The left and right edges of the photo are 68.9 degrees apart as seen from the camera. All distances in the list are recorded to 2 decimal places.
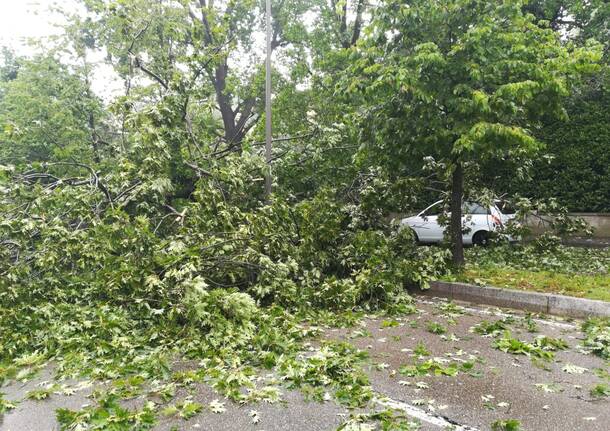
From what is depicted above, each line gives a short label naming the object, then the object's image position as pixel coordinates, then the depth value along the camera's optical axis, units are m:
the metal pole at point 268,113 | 7.71
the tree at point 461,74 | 6.30
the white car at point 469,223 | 10.05
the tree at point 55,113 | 12.27
